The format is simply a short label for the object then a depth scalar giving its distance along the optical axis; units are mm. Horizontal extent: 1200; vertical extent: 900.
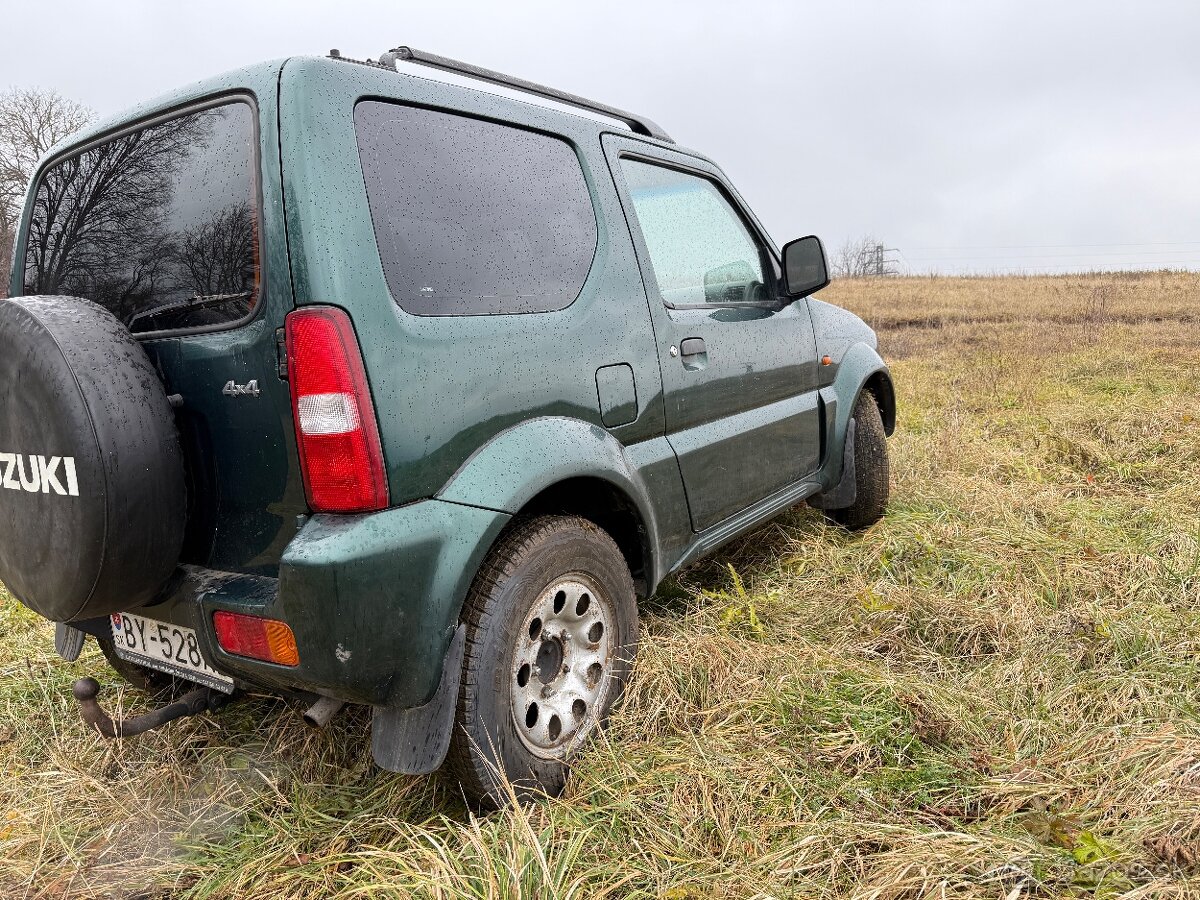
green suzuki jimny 1589
